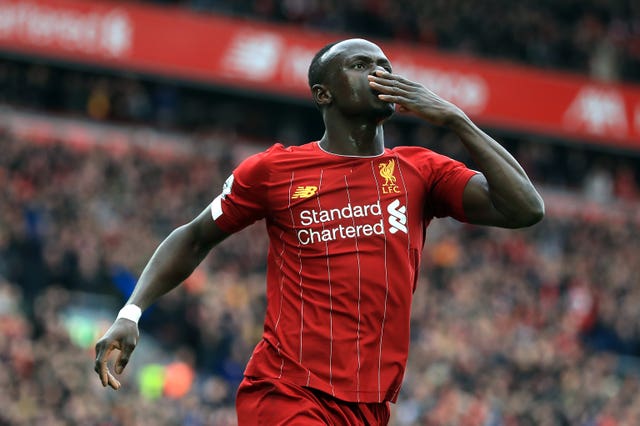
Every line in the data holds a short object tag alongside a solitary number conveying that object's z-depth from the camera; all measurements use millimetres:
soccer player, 9312
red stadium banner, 48031
